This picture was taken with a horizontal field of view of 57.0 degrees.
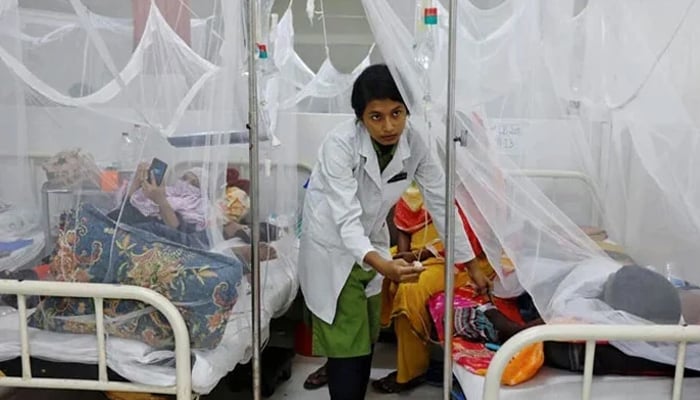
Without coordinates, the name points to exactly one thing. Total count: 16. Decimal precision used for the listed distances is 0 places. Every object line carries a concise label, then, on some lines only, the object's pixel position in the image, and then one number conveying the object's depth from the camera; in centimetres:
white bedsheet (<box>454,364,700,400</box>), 158
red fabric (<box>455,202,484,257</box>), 230
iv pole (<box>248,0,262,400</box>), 187
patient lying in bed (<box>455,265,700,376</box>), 163
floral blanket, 172
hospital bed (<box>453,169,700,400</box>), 146
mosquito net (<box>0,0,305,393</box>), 176
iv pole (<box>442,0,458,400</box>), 172
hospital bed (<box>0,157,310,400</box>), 162
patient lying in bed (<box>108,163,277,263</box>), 187
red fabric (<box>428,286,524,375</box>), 177
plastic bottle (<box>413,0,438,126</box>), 185
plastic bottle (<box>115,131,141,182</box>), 197
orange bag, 160
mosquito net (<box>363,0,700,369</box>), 178
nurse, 207
